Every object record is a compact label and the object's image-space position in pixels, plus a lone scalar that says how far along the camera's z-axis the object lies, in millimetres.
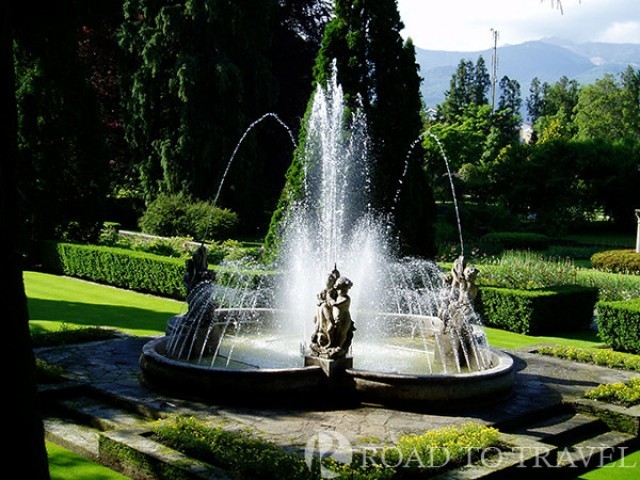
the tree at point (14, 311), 4863
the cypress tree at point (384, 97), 19703
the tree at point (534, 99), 114031
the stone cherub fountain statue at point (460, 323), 10094
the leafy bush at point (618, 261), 24575
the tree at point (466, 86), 75238
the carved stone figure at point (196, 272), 10789
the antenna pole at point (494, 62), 76500
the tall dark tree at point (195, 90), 29062
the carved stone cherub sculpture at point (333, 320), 8562
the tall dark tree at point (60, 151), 21156
